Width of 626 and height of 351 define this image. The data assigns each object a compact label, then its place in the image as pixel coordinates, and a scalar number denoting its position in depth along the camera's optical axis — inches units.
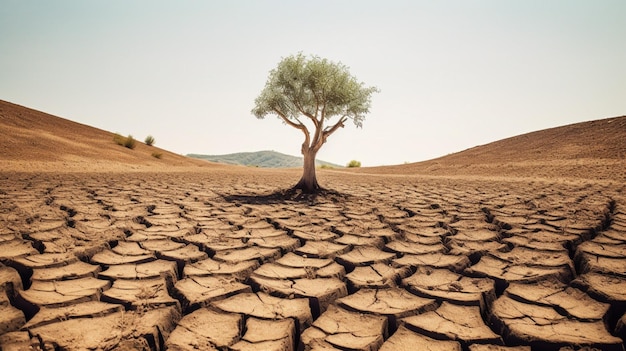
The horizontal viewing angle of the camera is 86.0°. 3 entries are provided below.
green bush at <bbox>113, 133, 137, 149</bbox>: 746.1
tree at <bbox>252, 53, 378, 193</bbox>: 265.4
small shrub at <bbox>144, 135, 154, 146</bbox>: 898.1
